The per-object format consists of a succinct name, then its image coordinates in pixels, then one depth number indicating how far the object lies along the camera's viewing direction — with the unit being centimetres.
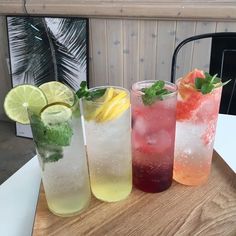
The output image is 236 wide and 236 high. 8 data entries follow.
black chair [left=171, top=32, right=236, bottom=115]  154
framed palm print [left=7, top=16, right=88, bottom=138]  210
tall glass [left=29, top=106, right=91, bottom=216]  63
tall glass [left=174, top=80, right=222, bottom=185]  71
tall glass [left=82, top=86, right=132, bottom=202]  66
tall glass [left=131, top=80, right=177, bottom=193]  69
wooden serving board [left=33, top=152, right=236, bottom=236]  66
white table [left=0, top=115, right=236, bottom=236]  71
